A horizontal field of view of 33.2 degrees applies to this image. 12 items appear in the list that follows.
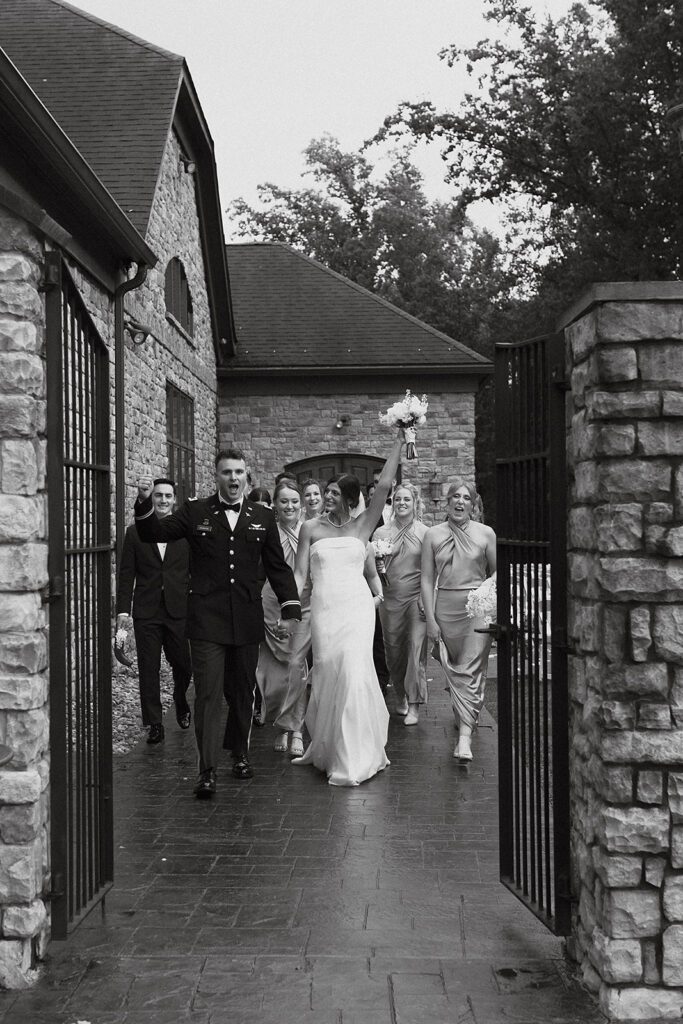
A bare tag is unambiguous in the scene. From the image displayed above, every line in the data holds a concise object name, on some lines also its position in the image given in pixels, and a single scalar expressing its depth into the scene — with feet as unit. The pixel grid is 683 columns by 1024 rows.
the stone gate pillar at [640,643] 13.11
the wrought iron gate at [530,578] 14.73
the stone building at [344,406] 72.49
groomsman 29.68
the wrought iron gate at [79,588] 14.90
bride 25.39
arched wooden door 72.84
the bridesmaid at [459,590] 28.04
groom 24.06
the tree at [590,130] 86.84
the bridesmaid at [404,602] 34.01
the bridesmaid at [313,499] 33.78
